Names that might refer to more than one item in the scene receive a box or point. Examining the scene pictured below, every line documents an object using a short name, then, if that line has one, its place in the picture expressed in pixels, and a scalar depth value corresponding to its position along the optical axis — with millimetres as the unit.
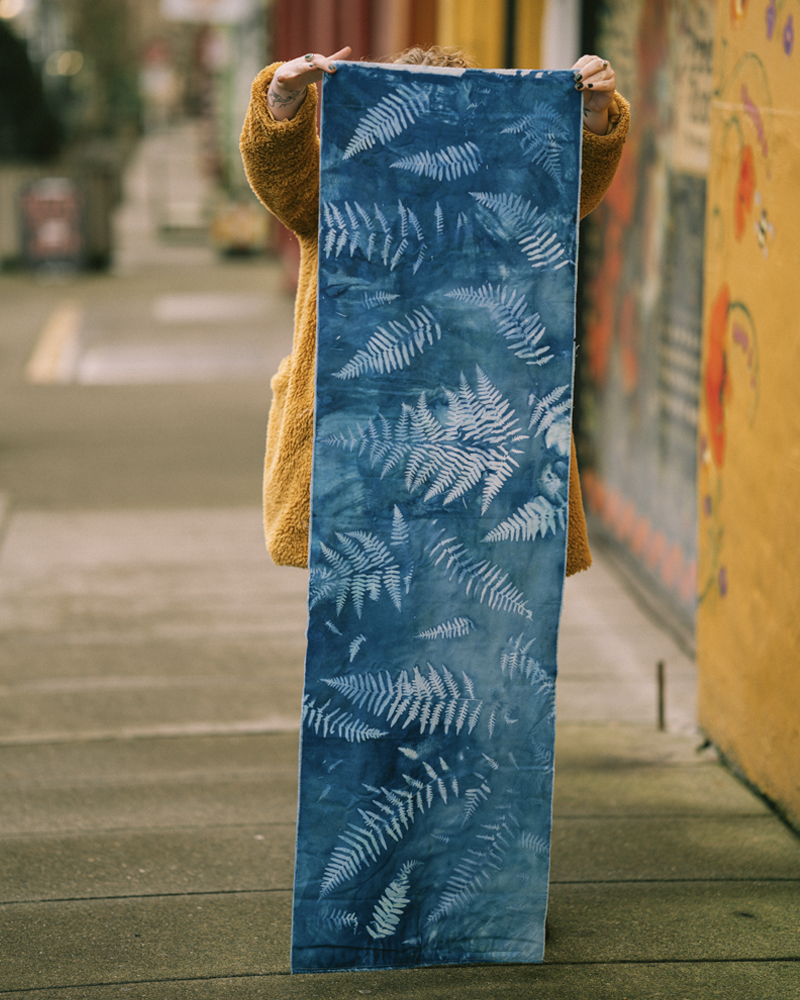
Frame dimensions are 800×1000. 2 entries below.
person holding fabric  2863
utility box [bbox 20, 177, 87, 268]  17125
